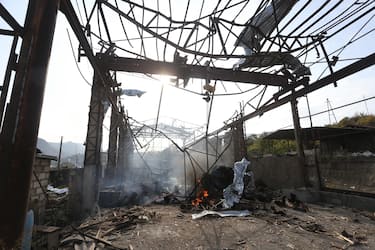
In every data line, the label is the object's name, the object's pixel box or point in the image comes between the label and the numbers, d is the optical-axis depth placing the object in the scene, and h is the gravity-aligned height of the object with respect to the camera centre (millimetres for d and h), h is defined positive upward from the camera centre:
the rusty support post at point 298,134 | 9281 +1339
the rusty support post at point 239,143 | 12734 +1377
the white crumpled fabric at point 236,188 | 7574 -991
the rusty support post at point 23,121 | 1881 +474
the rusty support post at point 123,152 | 13909 +1119
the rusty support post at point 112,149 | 11164 +971
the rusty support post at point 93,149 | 8055 +738
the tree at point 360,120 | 21344 +4870
